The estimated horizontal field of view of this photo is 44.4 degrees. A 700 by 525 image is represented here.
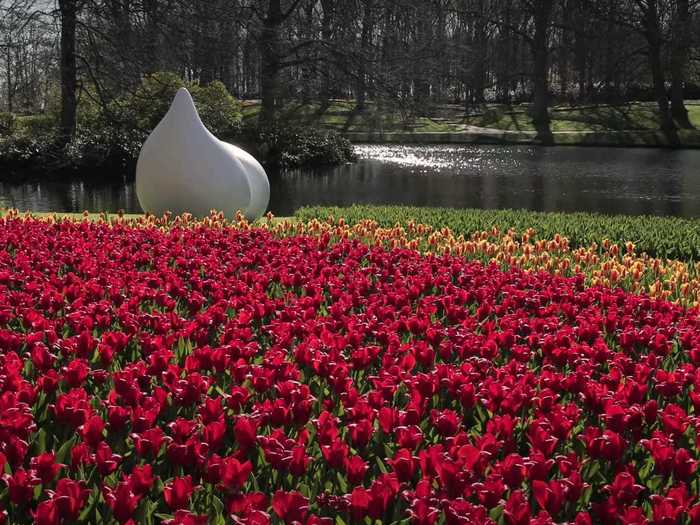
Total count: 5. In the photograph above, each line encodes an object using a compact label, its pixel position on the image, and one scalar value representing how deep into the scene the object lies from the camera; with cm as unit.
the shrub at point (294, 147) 2878
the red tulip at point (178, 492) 244
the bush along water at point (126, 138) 2450
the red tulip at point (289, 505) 239
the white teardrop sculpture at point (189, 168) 1236
